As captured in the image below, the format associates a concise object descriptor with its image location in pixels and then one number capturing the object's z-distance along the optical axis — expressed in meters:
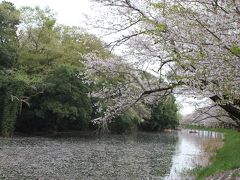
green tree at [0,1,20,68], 23.12
